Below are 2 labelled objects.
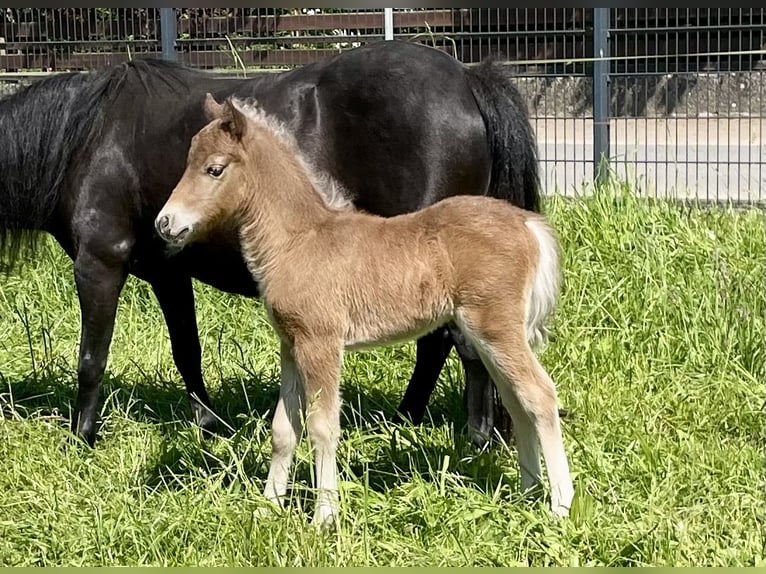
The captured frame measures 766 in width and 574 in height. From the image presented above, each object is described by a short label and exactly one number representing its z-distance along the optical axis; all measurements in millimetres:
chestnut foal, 3502
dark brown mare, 4473
